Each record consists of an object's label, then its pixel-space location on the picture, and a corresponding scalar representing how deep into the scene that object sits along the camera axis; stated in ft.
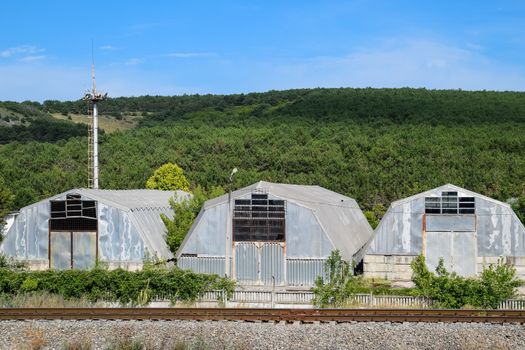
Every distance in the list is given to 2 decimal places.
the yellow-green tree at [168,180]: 198.20
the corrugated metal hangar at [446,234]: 123.54
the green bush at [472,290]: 98.37
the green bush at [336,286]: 101.40
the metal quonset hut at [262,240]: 124.57
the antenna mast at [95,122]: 159.94
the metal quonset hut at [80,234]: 129.80
